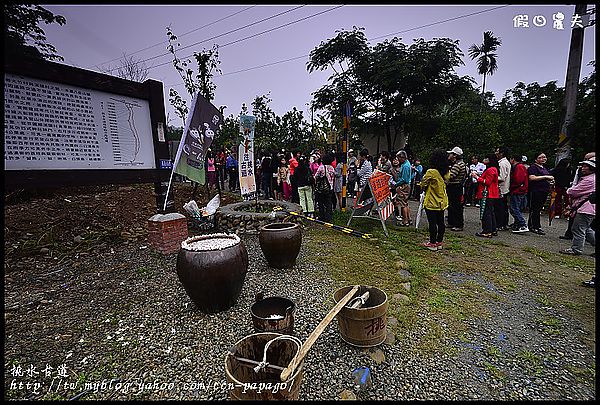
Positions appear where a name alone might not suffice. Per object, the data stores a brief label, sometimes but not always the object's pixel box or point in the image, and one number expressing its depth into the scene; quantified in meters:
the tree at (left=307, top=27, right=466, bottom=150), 16.16
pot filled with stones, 3.39
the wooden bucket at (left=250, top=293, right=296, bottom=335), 2.83
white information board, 4.28
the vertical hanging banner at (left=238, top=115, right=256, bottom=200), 7.87
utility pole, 9.34
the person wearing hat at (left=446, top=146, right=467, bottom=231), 7.11
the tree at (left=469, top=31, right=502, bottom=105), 36.22
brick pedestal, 5.83
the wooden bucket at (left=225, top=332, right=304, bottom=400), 1.99
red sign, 6.84
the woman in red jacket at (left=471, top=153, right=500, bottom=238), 6.82
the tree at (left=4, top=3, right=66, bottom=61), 8.23
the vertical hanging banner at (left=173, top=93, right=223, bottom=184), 5.91
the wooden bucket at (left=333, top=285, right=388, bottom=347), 2.83
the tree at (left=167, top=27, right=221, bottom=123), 11.64
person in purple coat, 7.00
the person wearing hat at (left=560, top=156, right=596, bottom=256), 5.17
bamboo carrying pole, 1.97
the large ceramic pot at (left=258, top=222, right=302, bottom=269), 4.80
